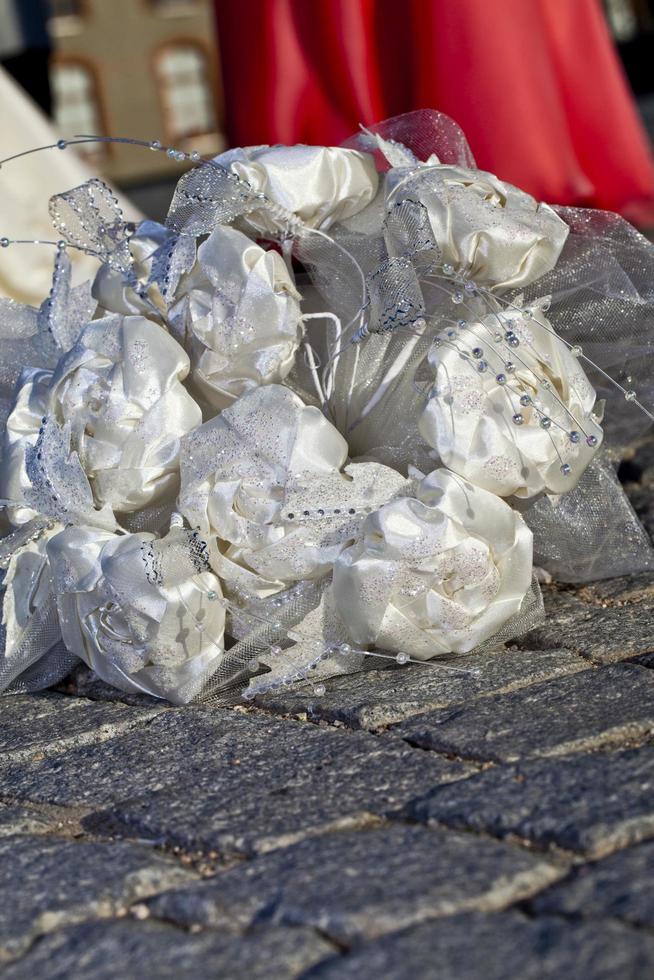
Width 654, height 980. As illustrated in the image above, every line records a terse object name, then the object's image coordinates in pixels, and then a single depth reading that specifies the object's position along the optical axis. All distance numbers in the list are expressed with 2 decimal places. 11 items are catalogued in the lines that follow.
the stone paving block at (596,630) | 1.19
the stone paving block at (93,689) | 1.21
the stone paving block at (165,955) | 1.00
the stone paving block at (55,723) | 1.17
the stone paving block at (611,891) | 0.99
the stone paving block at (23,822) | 1.10
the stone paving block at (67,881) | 1.03
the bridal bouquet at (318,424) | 1.19
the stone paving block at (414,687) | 1.15
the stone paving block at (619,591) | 1.25
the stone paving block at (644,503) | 1.36
